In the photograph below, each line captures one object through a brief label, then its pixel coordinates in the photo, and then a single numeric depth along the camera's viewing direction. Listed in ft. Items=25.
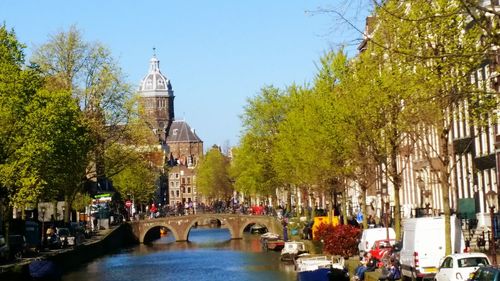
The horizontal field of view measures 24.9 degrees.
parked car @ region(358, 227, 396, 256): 194.57
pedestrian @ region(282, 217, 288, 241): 335.59
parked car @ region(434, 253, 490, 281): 123.13
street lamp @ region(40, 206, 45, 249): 286.46
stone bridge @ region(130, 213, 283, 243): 454.40
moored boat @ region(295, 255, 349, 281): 186.09
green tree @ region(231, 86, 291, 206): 368.27
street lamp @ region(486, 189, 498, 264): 139.13
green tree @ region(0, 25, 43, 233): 228.22
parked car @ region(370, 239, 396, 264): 171.63
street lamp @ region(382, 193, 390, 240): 190.29
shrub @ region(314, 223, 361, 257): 222.69
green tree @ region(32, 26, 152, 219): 308.19
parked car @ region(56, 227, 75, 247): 302.08
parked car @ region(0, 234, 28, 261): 231.30
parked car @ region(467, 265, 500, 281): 96.53
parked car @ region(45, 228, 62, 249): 295.69
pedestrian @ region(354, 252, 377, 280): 176.35
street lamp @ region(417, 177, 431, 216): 217.77
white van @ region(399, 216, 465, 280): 144.66
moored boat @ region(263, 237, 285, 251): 333.52
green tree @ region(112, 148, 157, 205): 556.92
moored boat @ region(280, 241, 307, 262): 266.36
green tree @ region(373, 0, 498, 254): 121.49
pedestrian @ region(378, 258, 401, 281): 156.04
